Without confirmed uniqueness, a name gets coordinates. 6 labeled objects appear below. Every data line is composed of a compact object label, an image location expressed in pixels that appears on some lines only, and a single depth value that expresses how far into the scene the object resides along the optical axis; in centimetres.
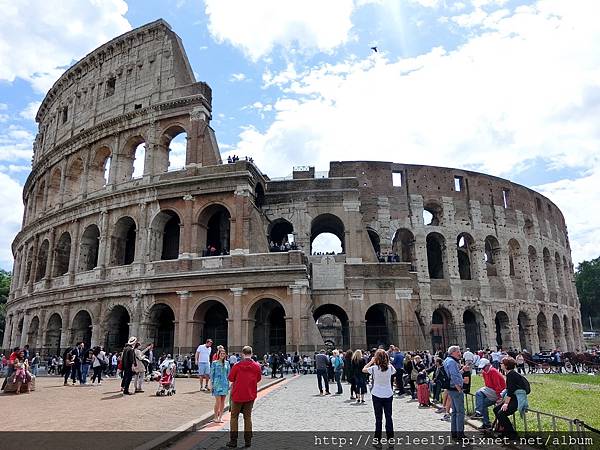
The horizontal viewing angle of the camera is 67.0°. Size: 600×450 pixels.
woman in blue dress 880
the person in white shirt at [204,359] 1401
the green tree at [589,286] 6262
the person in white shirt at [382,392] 677
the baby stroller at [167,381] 1243
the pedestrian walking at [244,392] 675
